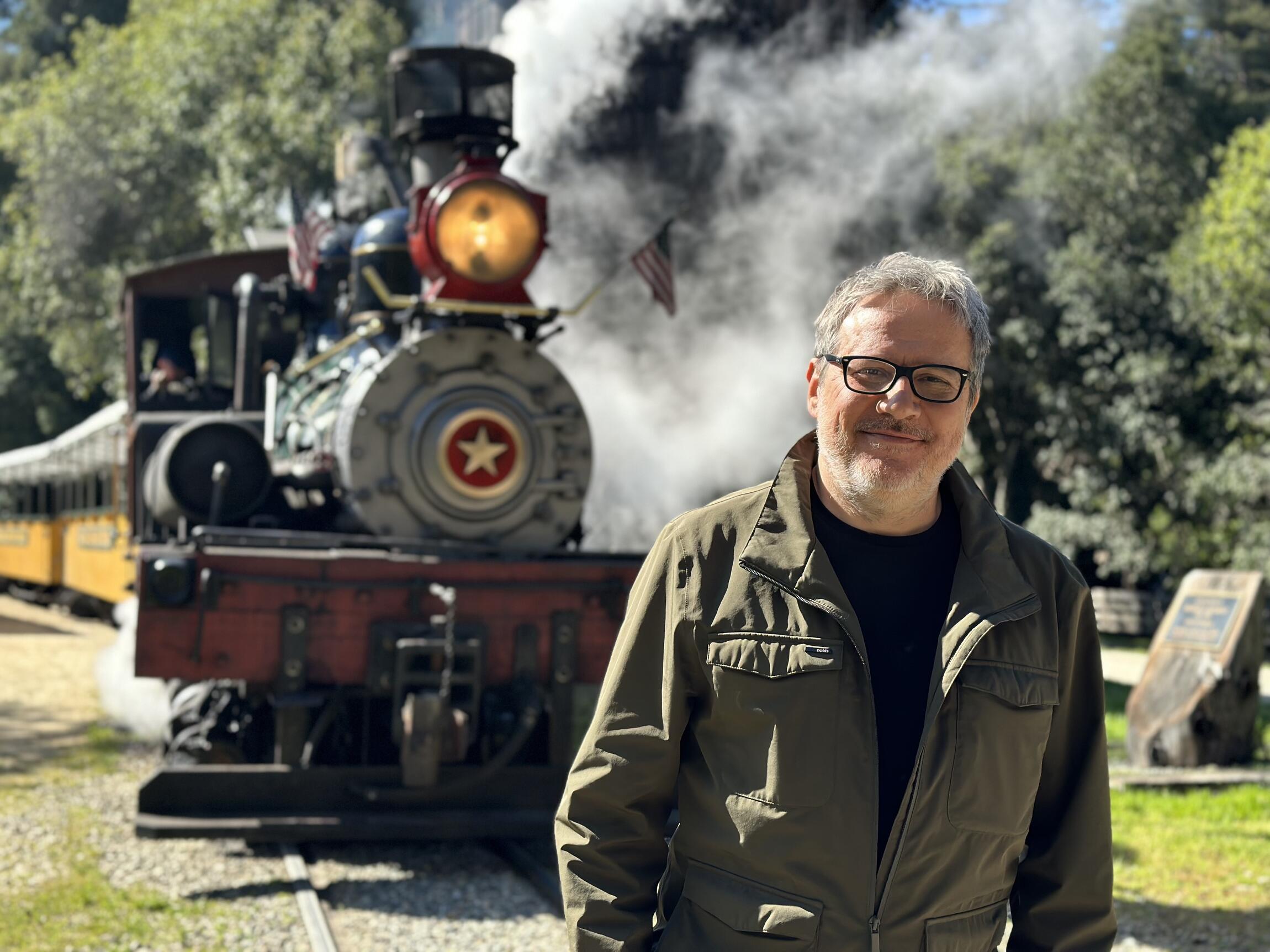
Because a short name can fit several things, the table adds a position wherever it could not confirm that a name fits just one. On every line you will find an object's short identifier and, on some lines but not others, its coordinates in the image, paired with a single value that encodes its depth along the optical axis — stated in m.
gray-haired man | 1.77
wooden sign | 7.39
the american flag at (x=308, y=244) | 7.21
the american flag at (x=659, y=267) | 7.24
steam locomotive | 5.18
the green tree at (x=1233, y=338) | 13.87
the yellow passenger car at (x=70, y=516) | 12.88
